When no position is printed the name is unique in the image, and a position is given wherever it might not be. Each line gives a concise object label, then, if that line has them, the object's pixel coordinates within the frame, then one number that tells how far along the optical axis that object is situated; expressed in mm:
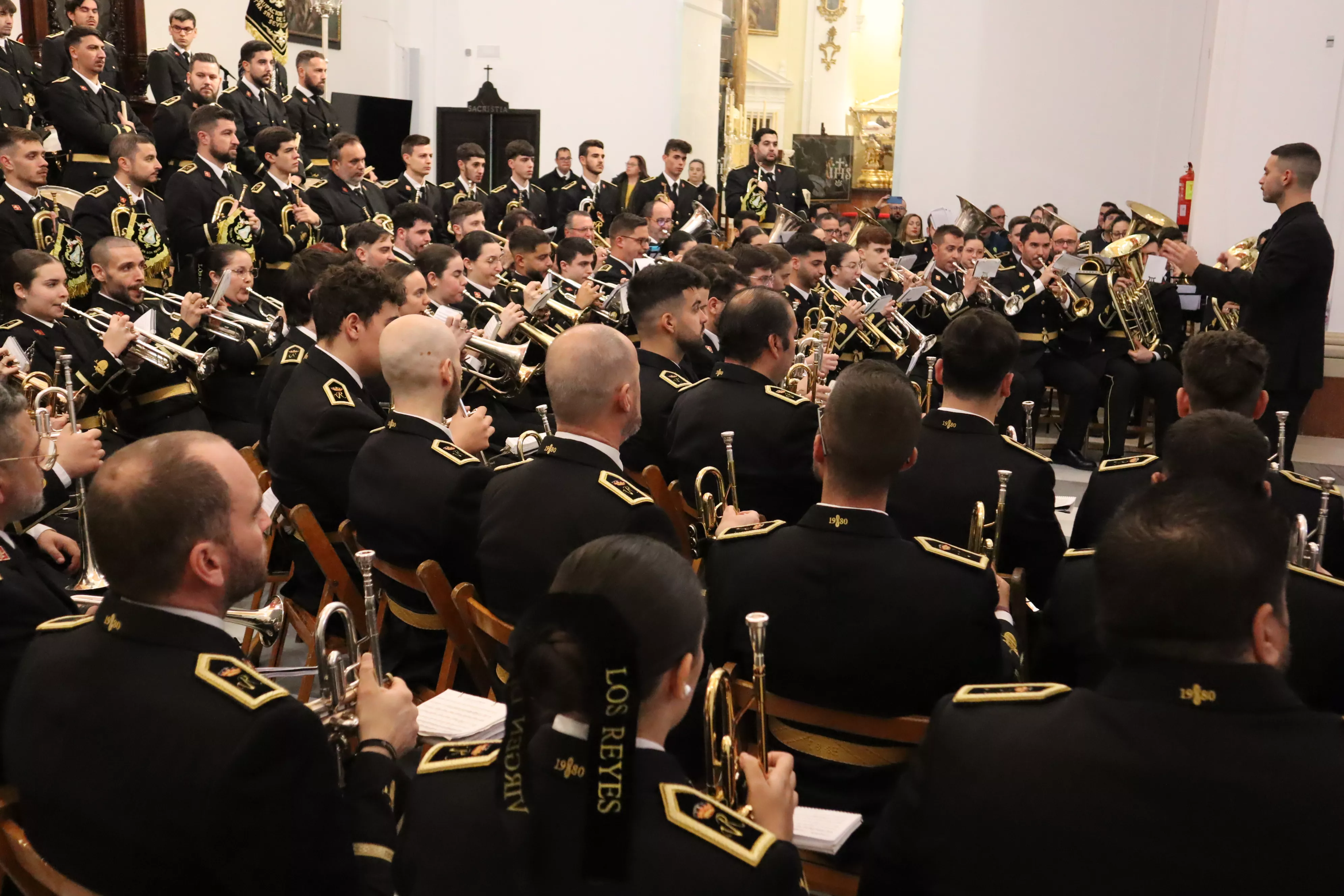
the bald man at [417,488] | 3447
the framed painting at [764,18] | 24230
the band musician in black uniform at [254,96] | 10102
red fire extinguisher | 13938
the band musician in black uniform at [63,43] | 8719
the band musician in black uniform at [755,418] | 4223
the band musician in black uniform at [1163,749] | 1466
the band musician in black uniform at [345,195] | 9109
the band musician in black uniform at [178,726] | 1741
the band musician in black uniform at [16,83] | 8242
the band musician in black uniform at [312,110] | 11141
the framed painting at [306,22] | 13789
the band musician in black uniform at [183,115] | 9242
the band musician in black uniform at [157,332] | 5566
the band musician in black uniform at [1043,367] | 8391
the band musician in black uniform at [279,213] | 8195
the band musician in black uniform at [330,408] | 4082
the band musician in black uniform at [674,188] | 13156
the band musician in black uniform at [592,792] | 1431
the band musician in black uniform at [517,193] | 11711
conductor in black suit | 6453
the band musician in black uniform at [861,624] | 2432
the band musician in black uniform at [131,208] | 7133
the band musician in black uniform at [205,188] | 7836
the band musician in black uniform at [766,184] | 13578
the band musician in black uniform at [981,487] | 3539
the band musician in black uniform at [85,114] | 8477
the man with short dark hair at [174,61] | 10102
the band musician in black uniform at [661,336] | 4941
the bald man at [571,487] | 2996
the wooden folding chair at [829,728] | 2342
